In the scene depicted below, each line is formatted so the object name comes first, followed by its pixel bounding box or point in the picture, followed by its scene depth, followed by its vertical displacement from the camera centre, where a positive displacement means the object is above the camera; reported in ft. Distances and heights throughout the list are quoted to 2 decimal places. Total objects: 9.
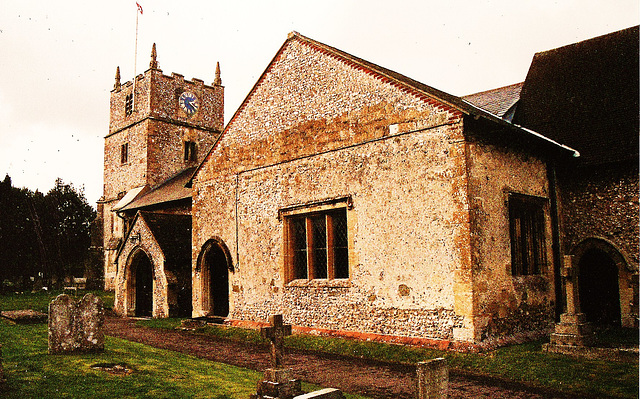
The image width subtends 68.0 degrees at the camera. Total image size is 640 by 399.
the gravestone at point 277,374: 20.99 -5.65
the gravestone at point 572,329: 30.87 -5.75
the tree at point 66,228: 145.69 +8.34
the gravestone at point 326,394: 17.77 -5.65
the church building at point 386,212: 34.14 +2.92
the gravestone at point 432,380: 15.79 -4.50
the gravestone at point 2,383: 19.41 -5.24
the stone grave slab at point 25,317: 42.65 -5.68
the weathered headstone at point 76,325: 27.55 -4.22
